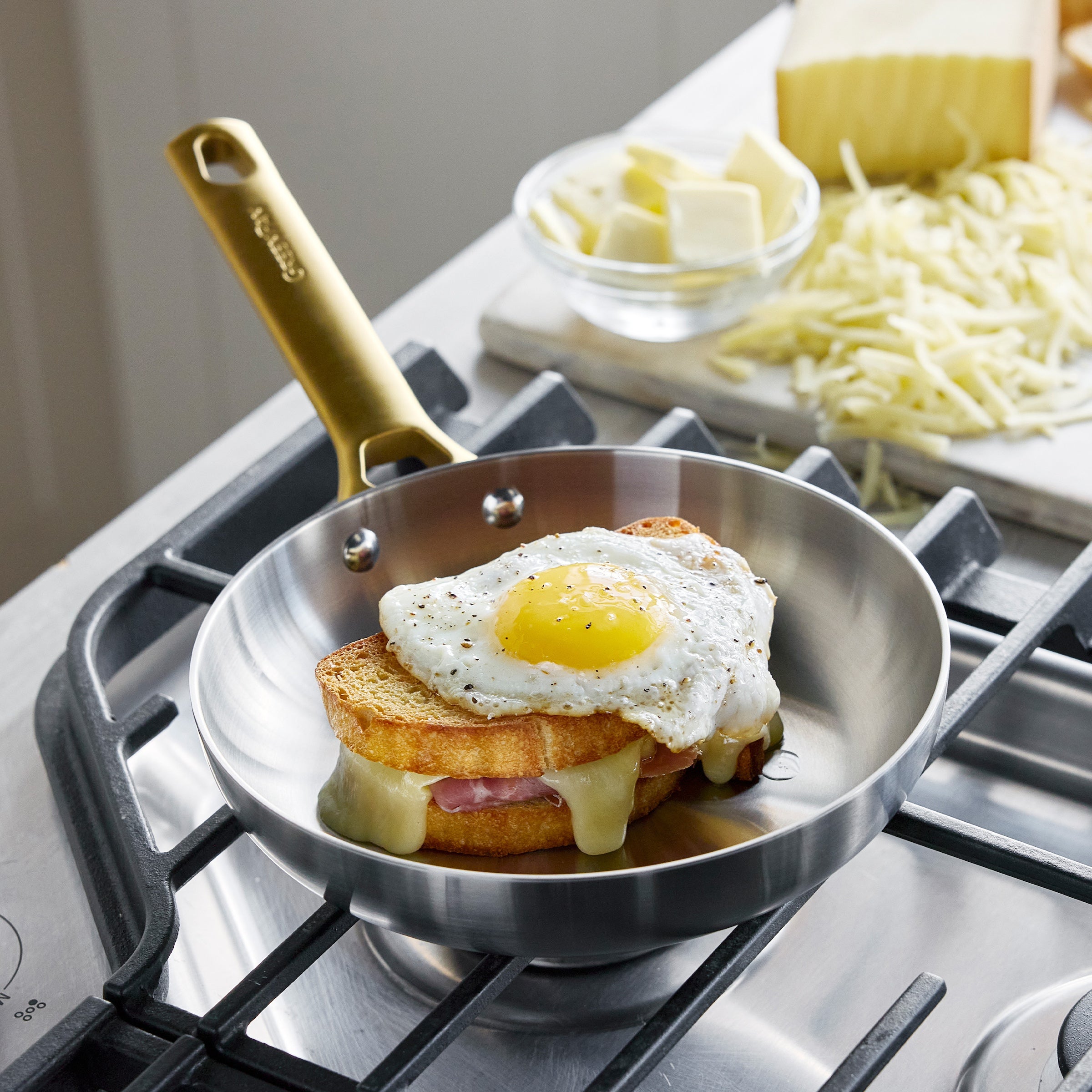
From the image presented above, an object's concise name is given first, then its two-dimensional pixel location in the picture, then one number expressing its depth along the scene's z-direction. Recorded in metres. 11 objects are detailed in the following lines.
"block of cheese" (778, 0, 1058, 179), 1.37
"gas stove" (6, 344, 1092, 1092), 1.06
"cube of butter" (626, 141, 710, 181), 1.33
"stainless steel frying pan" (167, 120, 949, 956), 1.05
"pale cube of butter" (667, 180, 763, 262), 1.30
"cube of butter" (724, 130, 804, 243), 1.32
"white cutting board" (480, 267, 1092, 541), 1.24
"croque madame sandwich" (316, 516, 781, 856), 1.09
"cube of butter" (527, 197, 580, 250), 1.33
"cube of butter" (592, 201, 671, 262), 1.31
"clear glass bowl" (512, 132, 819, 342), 1.30
